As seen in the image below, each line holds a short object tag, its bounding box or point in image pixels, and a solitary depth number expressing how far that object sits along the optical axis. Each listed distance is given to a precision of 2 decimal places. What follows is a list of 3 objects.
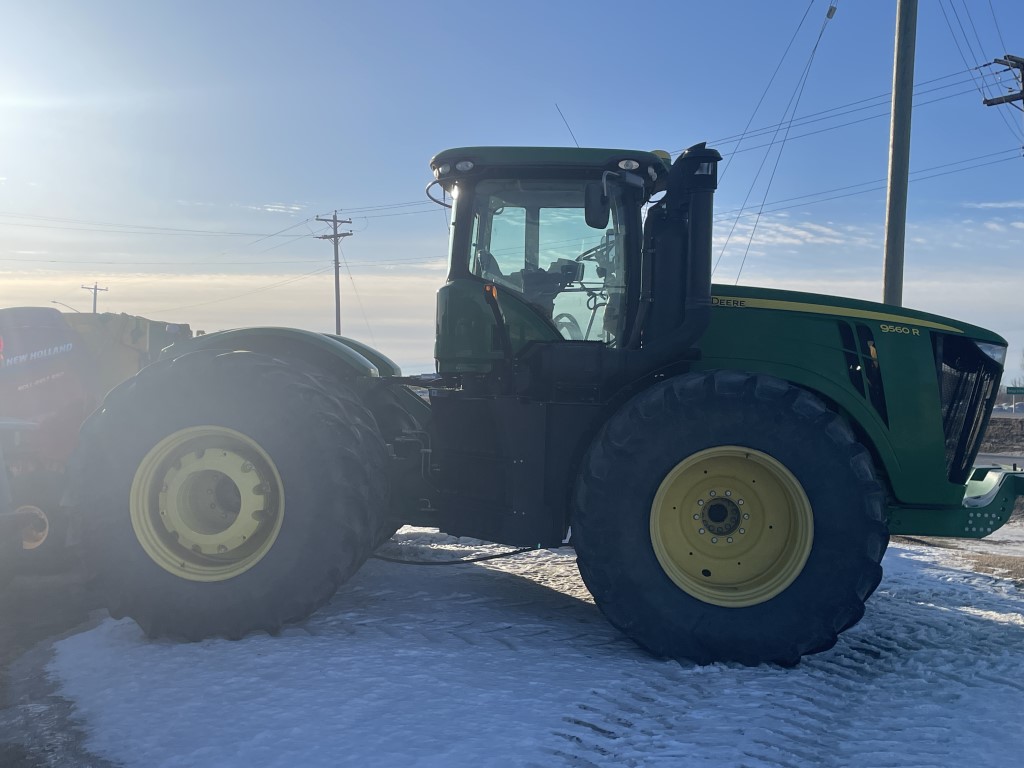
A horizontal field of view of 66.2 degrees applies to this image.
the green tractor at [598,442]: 3.74
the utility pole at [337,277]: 42.16
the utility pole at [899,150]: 9.65
